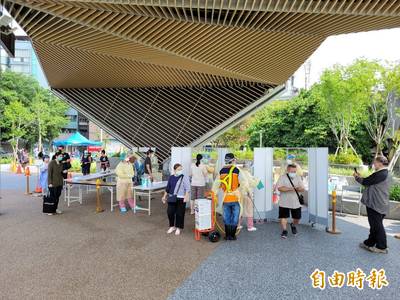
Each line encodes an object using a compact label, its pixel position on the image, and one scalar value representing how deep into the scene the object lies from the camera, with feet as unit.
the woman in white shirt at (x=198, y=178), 26.43
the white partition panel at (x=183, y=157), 28.45
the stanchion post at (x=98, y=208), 27.07
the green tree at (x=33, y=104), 111.55
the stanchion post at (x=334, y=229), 21.13
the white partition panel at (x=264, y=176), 24.17
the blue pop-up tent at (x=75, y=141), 79.71
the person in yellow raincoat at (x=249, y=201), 21.56
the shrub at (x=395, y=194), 26.48
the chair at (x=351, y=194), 27.56
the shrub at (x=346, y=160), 55.62
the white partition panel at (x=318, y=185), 22.02
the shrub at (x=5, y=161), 88.42
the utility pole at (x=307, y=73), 139.95
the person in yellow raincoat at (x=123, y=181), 27.30
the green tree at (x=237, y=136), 114.93
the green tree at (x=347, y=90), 55.72
